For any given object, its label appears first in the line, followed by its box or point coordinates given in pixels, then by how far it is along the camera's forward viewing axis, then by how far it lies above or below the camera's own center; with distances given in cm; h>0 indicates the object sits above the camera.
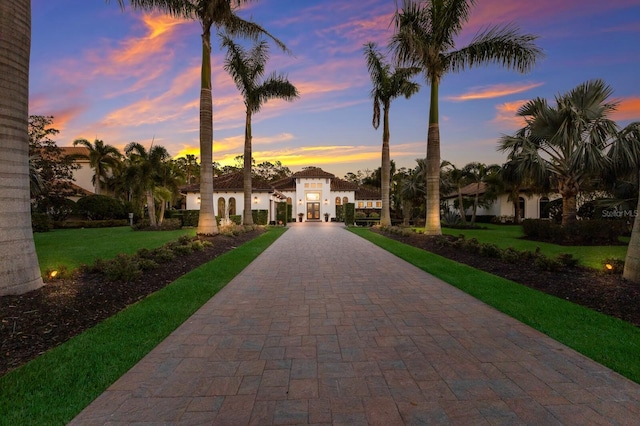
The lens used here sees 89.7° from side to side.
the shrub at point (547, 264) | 716 -125
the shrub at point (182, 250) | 953 -119
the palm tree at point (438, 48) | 1304 +683
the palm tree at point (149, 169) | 2283 +292
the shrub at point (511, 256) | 848 -127
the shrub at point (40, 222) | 2096 -77
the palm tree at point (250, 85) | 2073 +821
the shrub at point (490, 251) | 920 -123
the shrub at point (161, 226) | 2297 -115
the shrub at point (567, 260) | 728 -117
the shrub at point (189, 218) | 2817 -71
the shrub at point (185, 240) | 1071 -102
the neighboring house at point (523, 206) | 3200 +26
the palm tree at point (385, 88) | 2128 +821
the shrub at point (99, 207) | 2827 +29
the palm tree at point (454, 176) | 2884 +305
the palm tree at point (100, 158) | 3462 +572
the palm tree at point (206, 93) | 1322 +492
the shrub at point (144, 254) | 816 -113
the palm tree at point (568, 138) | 1323 +307
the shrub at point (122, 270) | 632 -120
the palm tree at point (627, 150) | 1197 +220
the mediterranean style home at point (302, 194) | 3459 +184
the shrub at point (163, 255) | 844 -121
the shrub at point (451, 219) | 2597 -83
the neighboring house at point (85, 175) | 3950 +431
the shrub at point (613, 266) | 666 -121
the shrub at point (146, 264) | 732 -124
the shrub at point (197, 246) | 1035 -117
